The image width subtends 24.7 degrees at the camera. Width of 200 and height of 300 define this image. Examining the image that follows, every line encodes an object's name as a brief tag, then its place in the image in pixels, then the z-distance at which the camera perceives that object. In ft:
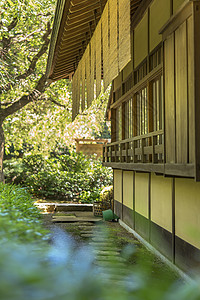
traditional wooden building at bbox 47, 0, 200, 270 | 20.51
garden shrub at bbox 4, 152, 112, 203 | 79.00
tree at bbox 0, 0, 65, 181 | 63.67
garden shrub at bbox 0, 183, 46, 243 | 9.89
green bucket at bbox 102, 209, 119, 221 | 51.65
